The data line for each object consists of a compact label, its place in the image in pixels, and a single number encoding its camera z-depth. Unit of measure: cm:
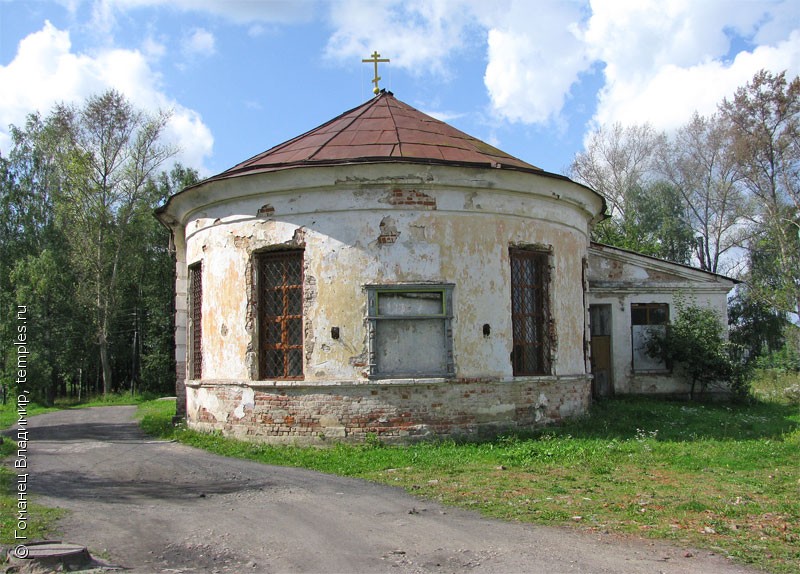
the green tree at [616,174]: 3588
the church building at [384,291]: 1047
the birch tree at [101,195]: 2891
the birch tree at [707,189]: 3372
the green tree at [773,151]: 2641
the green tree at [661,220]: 3584
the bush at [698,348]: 1516
